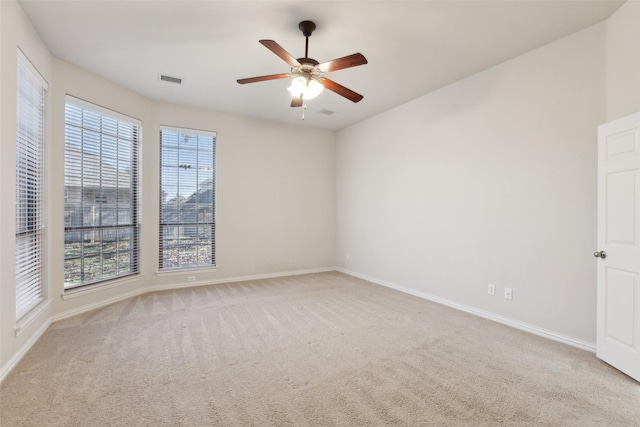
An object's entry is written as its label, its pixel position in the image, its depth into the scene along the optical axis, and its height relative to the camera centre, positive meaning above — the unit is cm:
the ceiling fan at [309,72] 244 +125
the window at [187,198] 491 +23
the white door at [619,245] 230 -25
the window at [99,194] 368 +23
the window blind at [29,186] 272 +25
